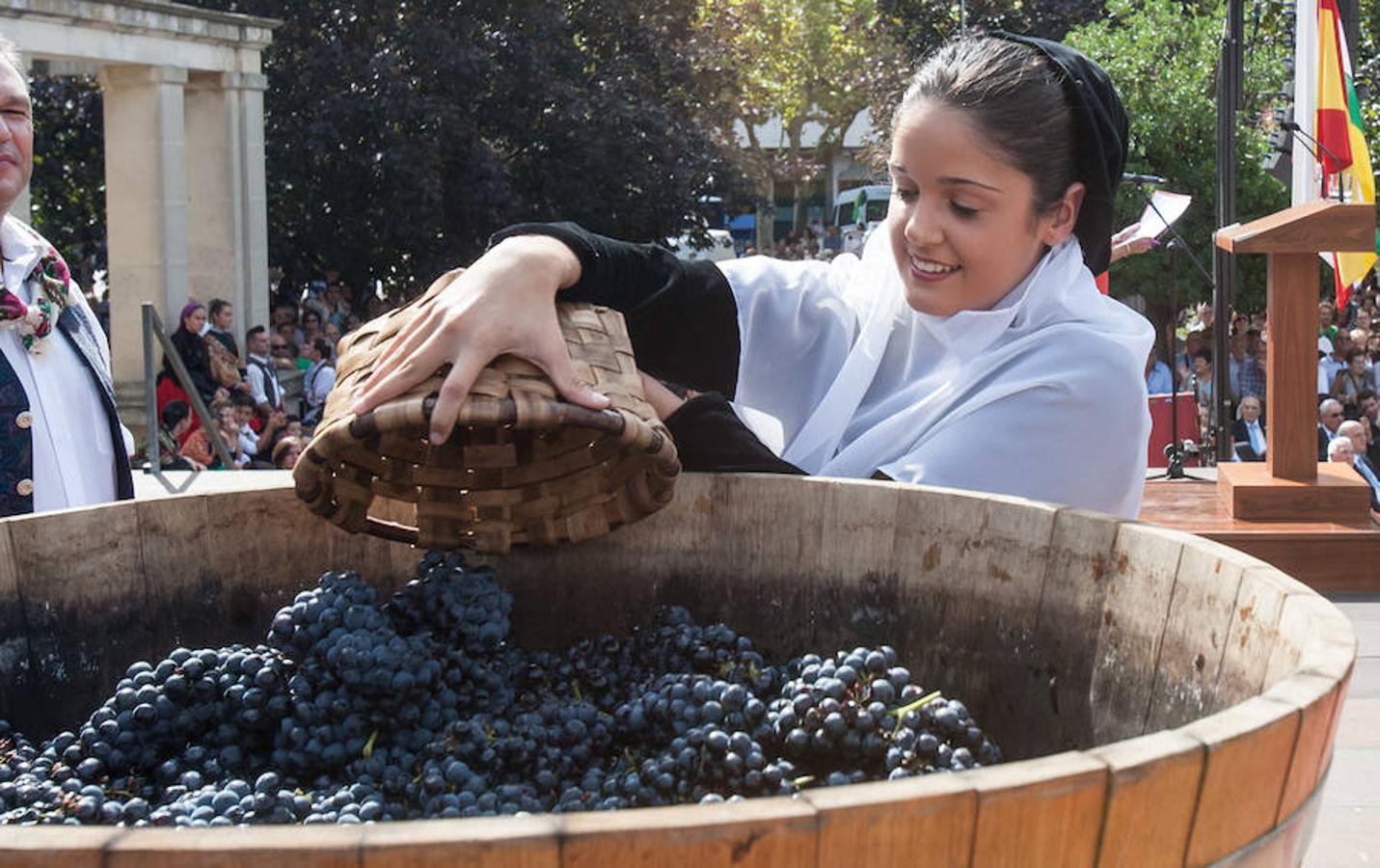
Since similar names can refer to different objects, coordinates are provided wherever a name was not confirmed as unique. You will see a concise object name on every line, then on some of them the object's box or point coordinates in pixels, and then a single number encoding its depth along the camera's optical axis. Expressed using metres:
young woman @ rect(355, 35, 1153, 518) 2.04
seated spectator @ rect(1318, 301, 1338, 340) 15.21
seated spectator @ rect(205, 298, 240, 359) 13.06
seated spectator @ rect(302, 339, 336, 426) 12.31
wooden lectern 6.07
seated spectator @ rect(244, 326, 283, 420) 11.92
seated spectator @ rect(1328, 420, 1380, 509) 9.37
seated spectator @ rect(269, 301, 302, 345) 16.38
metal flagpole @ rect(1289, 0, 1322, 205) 7.77
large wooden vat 0.86
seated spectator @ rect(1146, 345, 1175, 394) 12.70
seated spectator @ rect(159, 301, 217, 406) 11.63
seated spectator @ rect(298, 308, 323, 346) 15.81
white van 33.03
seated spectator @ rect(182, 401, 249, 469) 9.24
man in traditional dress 3.27
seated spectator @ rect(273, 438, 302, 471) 9.14
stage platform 6.21
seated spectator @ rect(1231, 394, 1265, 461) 10.84
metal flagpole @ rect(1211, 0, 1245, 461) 8.67
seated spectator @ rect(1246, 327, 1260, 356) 12.80
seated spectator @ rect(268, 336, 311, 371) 14.85
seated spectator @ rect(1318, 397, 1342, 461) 10.41
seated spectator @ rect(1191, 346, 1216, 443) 12.40
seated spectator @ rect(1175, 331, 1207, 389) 13.54
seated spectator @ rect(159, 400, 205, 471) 8.85
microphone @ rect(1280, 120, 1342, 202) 7.54
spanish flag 7.85
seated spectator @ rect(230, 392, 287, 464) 10.53
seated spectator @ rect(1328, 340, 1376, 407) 13.16
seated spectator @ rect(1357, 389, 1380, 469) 11.98
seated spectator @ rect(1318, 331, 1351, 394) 13.00
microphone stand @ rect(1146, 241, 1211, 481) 8.73
